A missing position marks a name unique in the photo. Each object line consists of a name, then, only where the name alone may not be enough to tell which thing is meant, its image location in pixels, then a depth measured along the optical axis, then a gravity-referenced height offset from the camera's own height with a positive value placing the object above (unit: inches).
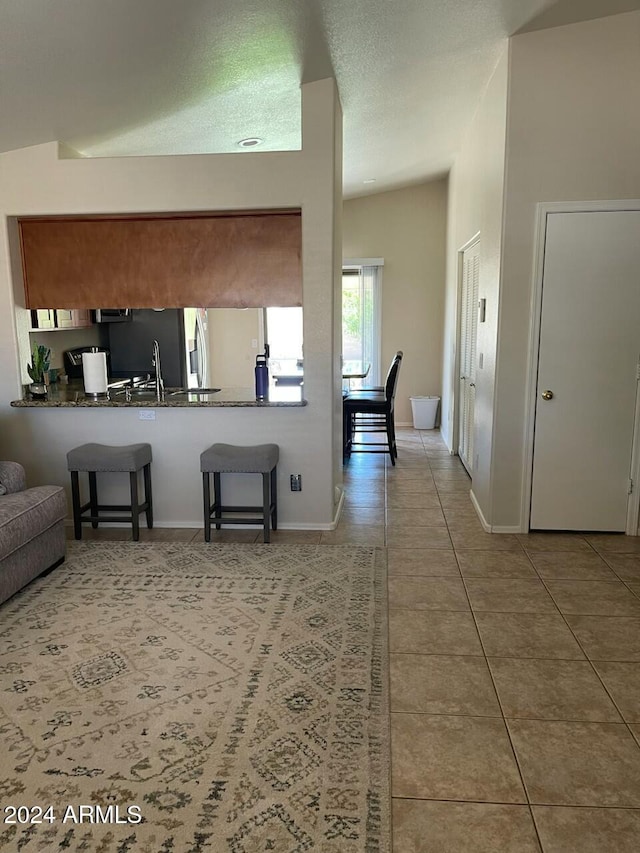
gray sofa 123.7 -41.1
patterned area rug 71.5 -54.5
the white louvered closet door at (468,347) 218.2 -8.2
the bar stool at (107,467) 158.1 -34.7
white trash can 305.9 -41.3
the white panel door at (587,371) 150.9 -11.4
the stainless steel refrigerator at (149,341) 244.4 -5.6
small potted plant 171.9 -12.1
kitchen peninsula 155.6 +9.8
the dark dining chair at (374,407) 240.2 -30.6
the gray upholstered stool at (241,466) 155.6 -33.9
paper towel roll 173.0 -12.1
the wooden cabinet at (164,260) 161.2 +16.8
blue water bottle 165.6 -13.7
